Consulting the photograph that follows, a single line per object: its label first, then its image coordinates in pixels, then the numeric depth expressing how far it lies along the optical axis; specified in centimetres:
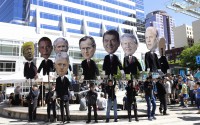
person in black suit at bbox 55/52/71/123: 1137
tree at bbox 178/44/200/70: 5738
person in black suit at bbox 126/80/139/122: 1117
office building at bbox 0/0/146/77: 4450
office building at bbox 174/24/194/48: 12081
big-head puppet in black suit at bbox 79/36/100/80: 1349
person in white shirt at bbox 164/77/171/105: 1550
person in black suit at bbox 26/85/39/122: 1291
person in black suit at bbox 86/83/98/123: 1103
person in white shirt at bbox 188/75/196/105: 1505
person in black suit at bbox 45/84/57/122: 1209
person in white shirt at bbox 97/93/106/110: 1373
